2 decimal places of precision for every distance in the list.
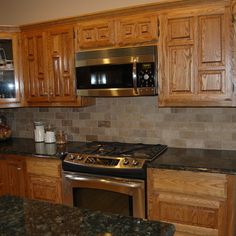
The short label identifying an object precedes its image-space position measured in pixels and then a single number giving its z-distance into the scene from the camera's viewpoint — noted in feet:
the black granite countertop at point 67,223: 3.61
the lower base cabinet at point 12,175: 9.45
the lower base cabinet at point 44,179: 8.83
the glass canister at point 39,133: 10.78
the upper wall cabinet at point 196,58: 7.25
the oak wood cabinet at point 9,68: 10.14
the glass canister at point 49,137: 10.37
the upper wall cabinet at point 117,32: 7.98
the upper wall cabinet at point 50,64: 9.26
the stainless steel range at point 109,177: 7.55
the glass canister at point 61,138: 10.37
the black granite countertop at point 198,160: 6.84
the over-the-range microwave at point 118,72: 8.00
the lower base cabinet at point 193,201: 6.73
